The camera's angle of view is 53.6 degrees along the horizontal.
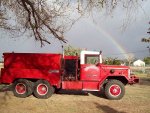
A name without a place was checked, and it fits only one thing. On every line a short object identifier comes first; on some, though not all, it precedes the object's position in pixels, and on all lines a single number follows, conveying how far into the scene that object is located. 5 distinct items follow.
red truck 6.95
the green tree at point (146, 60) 70.79
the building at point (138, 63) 73.17
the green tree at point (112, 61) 8.38
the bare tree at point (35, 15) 5.43
